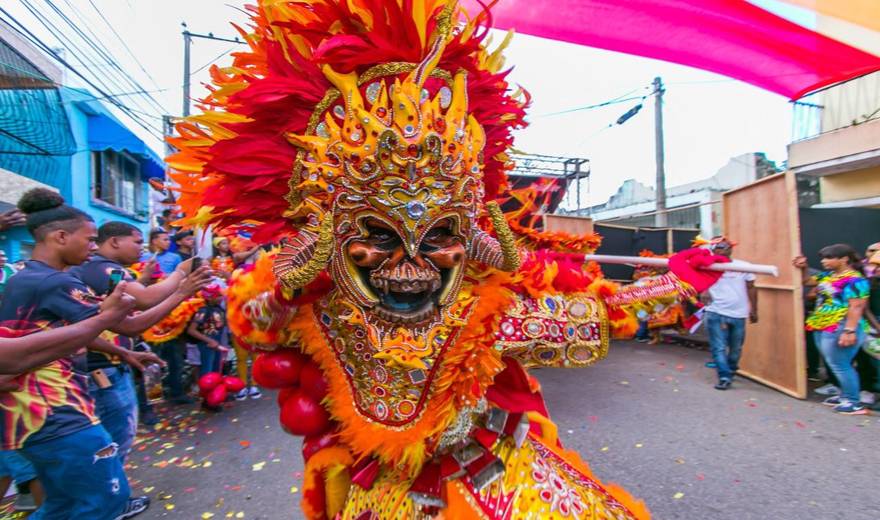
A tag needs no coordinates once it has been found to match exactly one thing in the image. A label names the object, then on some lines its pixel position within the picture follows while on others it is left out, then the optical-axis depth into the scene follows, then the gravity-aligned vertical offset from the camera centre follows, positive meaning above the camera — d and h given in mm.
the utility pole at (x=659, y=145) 11805 +2933
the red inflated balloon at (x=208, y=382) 4640 -1217
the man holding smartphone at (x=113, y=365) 2730 -610
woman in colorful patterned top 4176 -644
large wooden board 4539 -314
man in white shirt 4941 -710
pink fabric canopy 1983 +1023
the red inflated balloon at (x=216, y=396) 4578 -1342
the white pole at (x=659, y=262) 1247 -24
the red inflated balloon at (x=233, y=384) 4776 -1277
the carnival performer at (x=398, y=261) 1290 -4
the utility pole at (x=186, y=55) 14106 +6686
